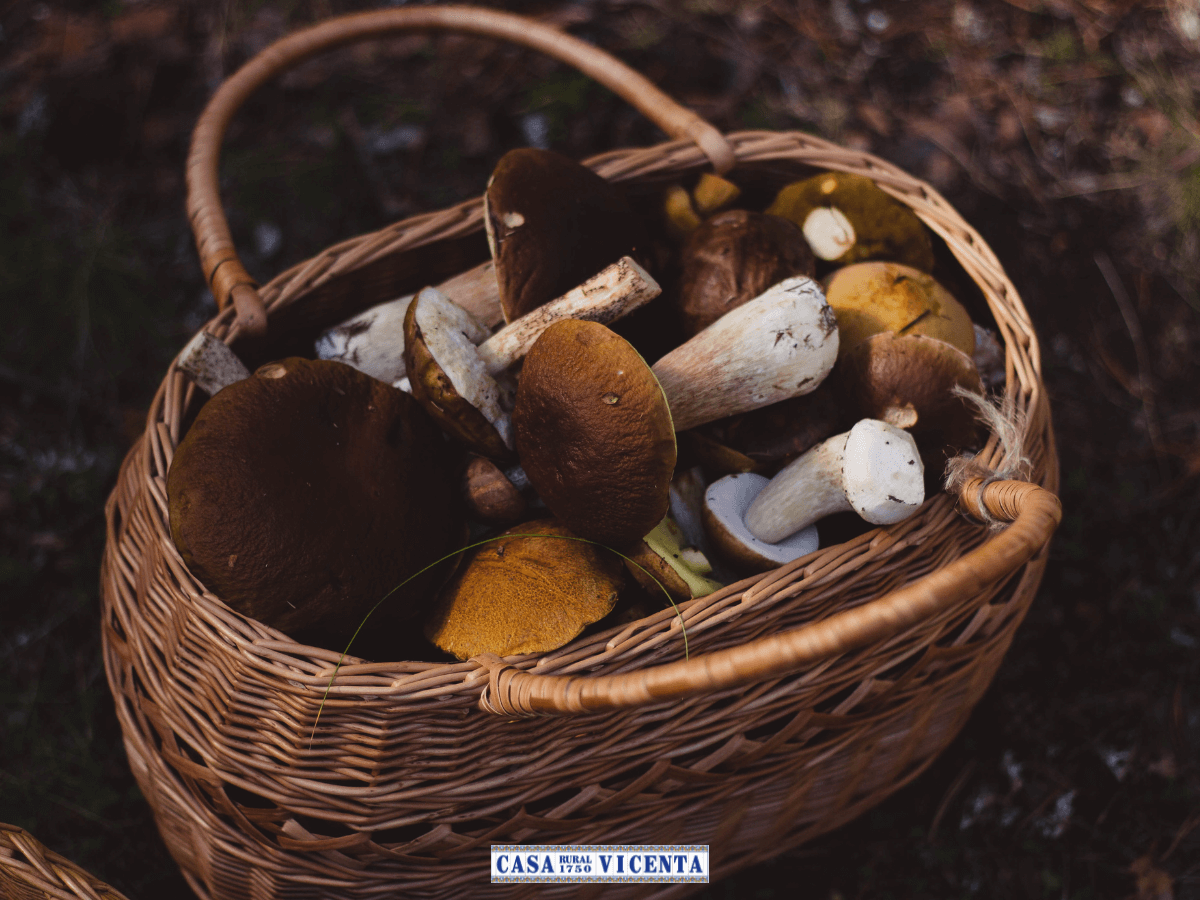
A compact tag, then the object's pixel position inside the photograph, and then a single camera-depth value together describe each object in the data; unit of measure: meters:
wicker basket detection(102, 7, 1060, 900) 0.68
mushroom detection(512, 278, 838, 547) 0.67
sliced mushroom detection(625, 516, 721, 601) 0.70
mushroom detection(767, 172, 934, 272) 0.78
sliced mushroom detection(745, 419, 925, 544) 0.69
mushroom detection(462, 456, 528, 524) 0.73
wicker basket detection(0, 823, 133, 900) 0.68
